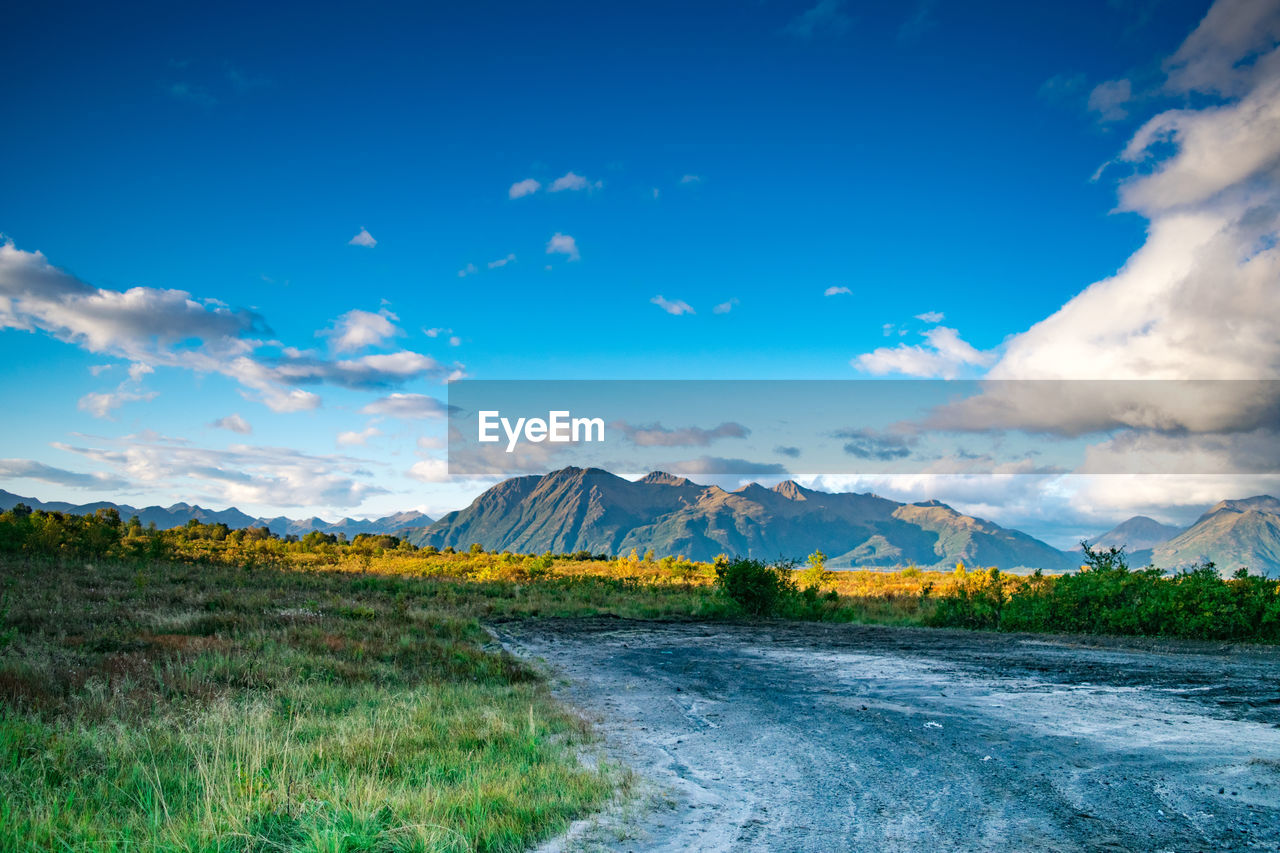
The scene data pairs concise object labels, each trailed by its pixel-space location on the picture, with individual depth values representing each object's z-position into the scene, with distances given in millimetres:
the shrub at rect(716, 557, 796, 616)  30750
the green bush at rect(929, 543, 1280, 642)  18047
